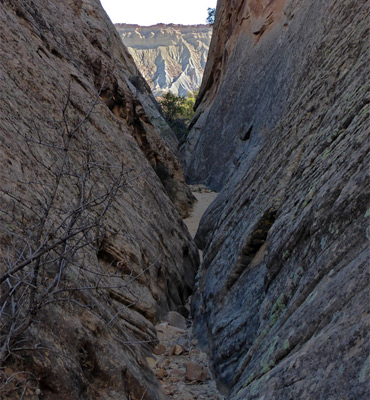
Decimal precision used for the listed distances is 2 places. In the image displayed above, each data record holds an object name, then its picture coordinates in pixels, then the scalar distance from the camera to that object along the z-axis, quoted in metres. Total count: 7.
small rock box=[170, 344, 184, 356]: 6.42
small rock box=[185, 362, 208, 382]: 5.64
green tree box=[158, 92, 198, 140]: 36.91
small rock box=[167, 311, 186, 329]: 7.51
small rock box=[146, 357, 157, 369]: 5.78
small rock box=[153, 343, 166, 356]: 6.30
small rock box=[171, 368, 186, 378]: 5.77
